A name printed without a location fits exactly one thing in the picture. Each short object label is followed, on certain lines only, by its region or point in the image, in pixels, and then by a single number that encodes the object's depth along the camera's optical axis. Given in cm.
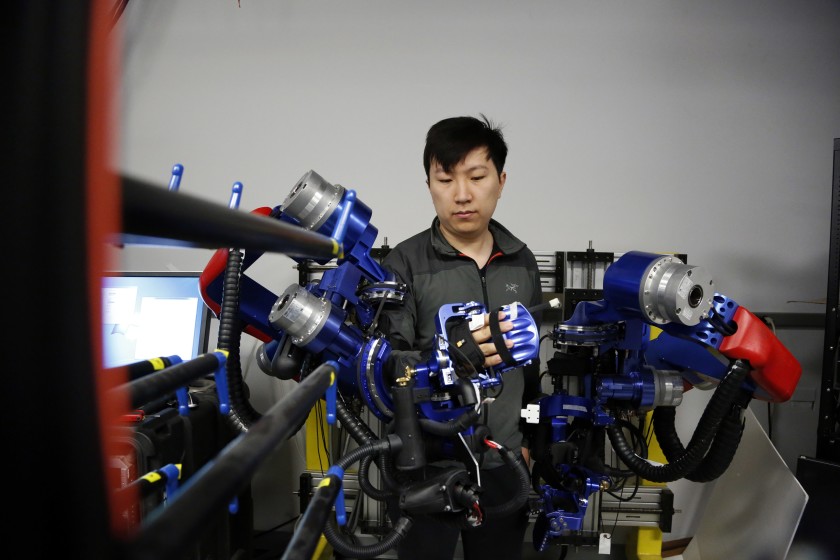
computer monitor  176
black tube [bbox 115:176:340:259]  20
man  137
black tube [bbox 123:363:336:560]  19
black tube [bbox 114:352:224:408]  46
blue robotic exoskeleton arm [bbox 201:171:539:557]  96
